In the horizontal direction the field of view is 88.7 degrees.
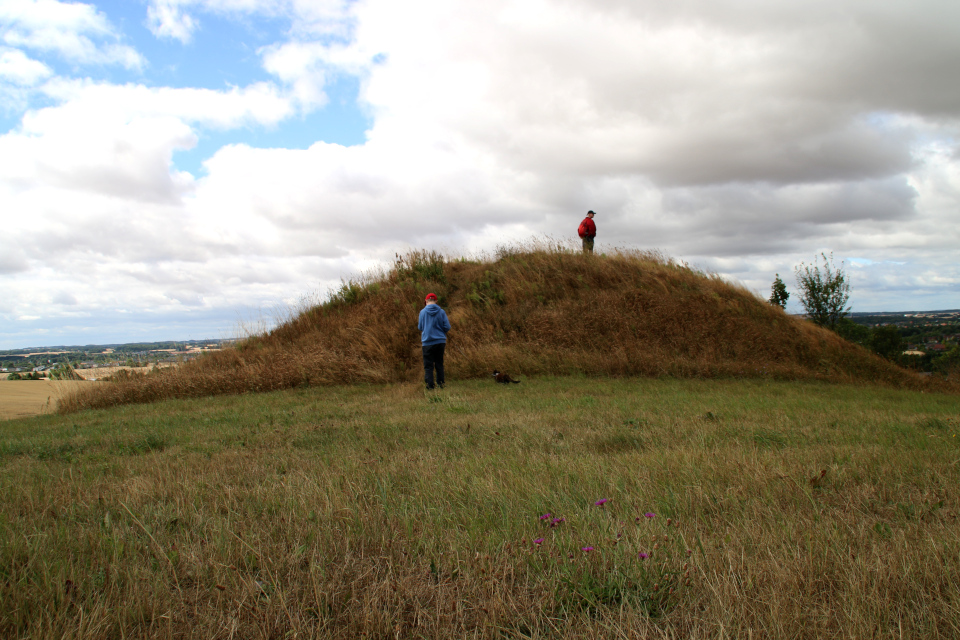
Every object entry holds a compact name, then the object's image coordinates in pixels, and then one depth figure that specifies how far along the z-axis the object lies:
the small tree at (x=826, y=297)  32.22
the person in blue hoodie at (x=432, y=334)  11.62
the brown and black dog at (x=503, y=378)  11.80
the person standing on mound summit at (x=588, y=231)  19.73
